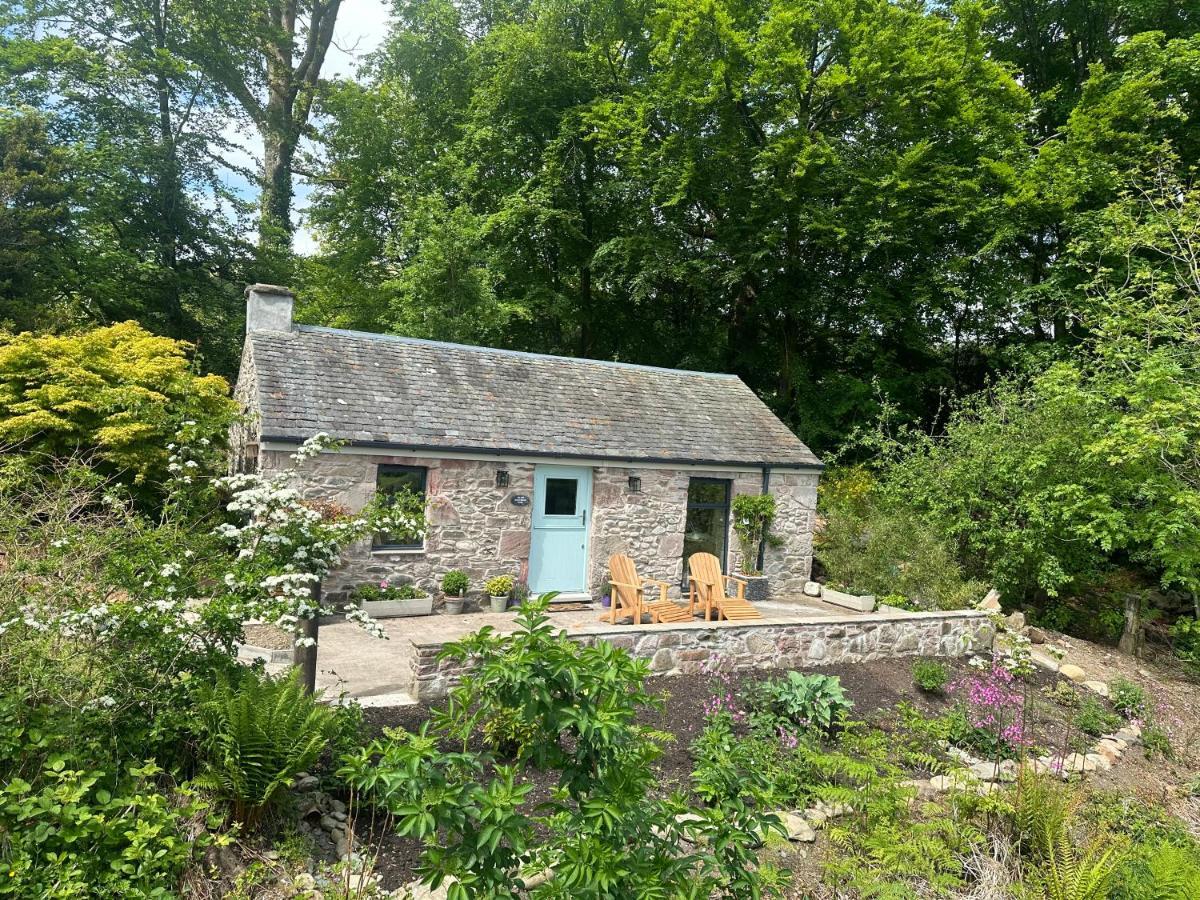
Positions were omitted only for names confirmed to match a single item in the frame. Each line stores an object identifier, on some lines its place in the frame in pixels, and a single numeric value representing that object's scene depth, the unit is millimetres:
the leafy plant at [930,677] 7774
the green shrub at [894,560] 10594
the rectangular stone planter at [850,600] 11055
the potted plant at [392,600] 9250
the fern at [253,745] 3818
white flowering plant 4312
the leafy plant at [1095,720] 7375
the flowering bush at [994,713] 6566
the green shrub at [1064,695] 8023
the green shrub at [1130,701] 7961
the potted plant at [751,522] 12117
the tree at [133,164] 15695
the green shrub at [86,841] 3049
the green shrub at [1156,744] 7113
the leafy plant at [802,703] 6406
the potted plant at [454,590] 9844
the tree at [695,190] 16594
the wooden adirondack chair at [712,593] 9234
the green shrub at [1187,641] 10031
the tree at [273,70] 19906
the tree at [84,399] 9406
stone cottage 9602
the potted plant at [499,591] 10156
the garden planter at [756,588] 11594
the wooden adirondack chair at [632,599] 8969
